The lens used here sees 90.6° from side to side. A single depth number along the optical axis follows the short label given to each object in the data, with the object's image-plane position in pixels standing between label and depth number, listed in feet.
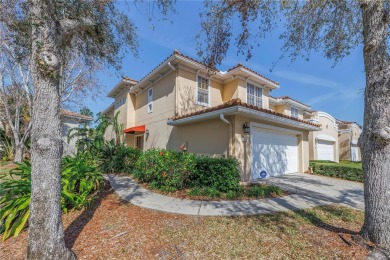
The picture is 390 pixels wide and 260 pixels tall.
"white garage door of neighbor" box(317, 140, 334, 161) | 69.26
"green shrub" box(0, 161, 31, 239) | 15.15
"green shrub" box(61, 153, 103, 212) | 19.10
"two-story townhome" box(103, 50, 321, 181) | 30.17
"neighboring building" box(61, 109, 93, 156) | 66.78
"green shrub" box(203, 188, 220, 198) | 23.40
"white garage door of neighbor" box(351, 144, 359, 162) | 89.33
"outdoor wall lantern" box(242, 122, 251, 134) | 30.01
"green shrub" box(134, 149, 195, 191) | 25.29
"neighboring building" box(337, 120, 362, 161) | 87.45
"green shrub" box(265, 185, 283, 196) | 25.12
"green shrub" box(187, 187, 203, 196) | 23.81
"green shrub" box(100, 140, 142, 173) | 39.60
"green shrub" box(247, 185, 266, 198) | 23.95
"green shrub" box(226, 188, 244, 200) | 23.35
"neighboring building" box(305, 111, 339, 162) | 67.05
